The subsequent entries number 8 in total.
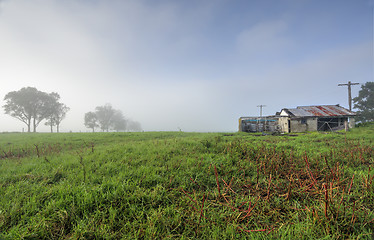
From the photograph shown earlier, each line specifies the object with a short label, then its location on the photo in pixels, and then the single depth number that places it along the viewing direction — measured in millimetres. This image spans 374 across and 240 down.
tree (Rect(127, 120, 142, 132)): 87888
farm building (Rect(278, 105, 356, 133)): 24923
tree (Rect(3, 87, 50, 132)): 36188
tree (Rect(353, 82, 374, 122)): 33406
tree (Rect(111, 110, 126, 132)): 68812
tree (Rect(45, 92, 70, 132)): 40531
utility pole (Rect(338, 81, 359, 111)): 26584
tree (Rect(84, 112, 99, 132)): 59416
